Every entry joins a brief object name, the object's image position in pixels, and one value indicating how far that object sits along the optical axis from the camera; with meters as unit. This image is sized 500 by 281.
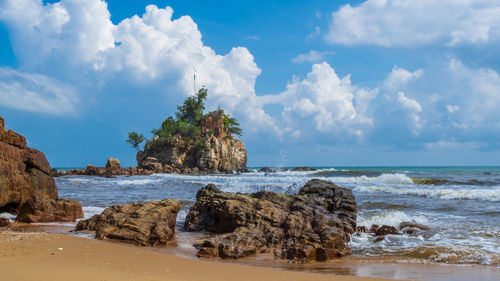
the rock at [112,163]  49.97
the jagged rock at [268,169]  70.97
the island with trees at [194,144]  57.81
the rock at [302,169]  76.51
